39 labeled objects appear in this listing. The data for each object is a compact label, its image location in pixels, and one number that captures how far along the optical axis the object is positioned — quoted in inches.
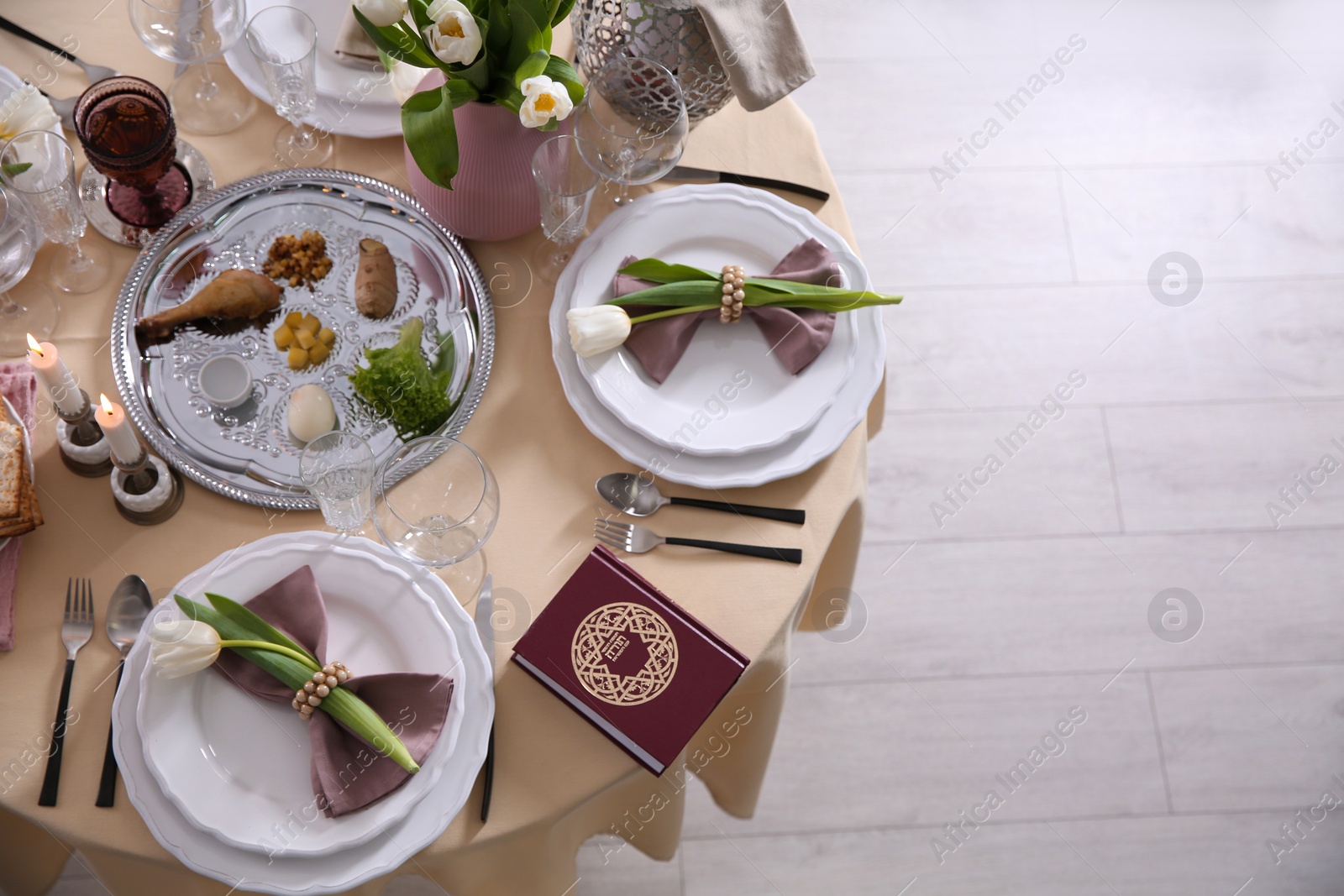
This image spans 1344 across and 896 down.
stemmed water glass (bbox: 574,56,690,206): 46.5
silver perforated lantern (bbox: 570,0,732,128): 46.4
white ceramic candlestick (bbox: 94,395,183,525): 42.7
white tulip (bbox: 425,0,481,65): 38.6
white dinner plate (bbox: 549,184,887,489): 47.3
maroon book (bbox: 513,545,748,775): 42.3
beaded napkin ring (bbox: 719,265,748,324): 49.2
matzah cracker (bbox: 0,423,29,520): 42.6
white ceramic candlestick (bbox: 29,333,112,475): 41.8
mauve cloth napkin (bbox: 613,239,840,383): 48.9
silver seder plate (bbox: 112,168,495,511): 46.5
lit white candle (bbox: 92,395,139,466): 39.5
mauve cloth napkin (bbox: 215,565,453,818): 39.4
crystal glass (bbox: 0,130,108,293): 44.1
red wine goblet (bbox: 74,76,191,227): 46.0
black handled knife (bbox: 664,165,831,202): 53.9
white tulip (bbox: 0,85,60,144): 47.5
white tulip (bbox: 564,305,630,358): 47.2
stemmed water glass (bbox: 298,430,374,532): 42.9
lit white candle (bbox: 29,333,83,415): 39.4
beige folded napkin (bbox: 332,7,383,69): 51.7
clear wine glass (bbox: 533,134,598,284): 46.4
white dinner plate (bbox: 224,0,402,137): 52.3
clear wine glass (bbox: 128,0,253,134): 49.2
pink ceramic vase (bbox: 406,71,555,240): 44.9
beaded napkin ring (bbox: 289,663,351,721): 40.4
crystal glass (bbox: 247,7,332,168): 48.3
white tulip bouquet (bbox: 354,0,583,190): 40.3
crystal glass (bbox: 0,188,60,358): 45.3
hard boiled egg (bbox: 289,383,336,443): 46.5
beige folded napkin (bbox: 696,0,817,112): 45.8
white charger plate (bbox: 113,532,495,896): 38.5
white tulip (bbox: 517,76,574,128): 40.6
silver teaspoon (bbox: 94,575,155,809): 42.6
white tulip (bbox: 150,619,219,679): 38.4
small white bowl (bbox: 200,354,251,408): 47.0
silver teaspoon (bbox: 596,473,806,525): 47.4
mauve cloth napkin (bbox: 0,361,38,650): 46.0
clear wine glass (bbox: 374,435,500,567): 43.2
